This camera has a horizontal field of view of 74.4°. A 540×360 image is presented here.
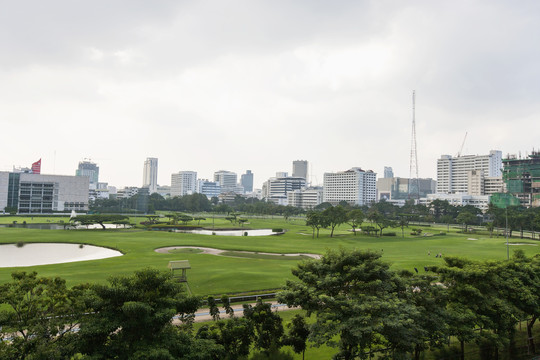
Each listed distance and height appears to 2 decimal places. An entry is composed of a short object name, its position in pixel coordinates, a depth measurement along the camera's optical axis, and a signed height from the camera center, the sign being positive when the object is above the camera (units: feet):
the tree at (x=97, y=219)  316.40 -19.78
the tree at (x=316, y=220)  303.68 -13.98
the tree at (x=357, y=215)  332.21 -9.82
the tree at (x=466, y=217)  360.28 -9.80
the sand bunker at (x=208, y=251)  197.77 -29.24
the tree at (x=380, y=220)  324.60 -13.56
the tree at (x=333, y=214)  308.44 -8.89
